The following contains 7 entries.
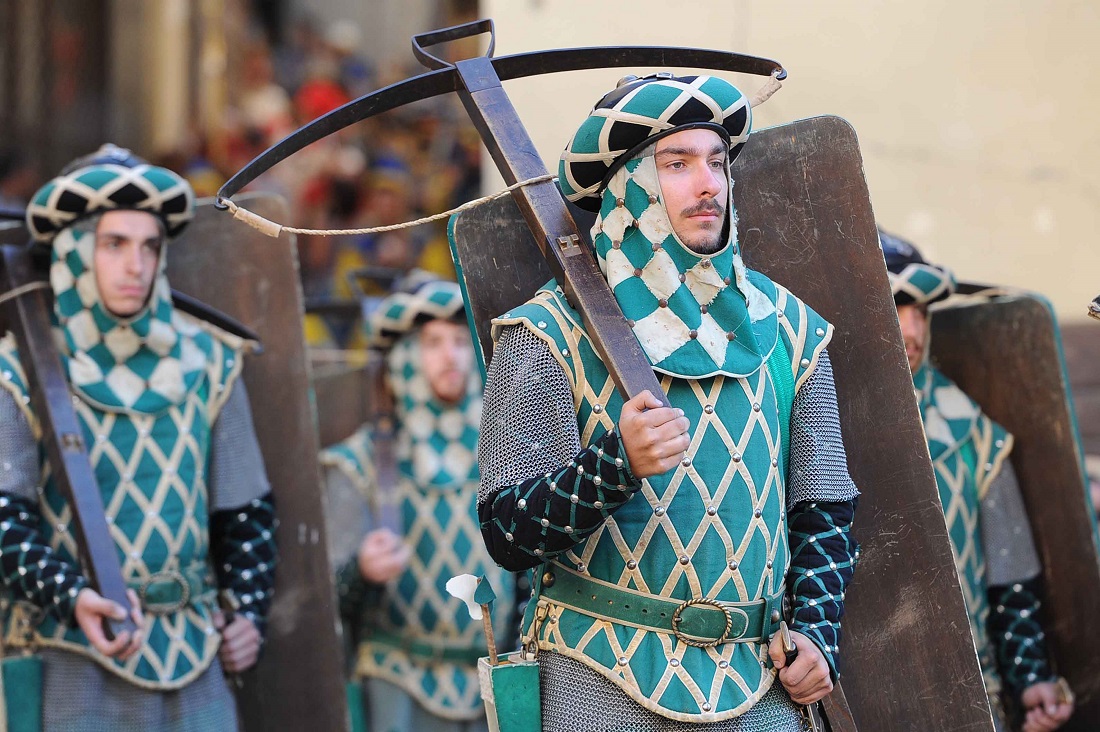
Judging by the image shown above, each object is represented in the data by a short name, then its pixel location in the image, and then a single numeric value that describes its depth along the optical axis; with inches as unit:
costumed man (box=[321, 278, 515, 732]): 398.3
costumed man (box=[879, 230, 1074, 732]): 329.7
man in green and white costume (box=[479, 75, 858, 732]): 210.1
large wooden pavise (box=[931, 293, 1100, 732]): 338.6
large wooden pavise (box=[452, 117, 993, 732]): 258.1
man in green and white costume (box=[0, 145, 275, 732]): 295.1
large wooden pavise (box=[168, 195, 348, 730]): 345.1
